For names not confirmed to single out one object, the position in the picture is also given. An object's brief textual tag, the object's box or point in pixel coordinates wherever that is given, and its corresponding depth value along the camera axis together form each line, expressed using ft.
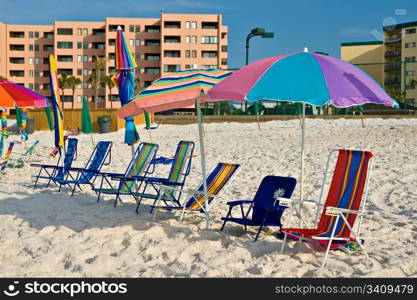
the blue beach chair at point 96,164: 28.07
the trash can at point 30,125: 84.02
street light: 76.23
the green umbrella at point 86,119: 52.47
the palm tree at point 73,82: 201.98
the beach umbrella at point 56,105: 29.78
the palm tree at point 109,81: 198.49
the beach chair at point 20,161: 40.86
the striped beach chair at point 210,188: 21.42
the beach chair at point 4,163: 37.22
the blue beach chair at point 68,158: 31.17
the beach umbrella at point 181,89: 18.58
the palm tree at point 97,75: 199.62
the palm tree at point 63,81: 200.64
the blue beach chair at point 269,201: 18.66
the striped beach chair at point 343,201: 16.31
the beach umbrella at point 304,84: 14.51
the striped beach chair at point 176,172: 23.22
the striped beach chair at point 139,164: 25.96
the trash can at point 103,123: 82.28
